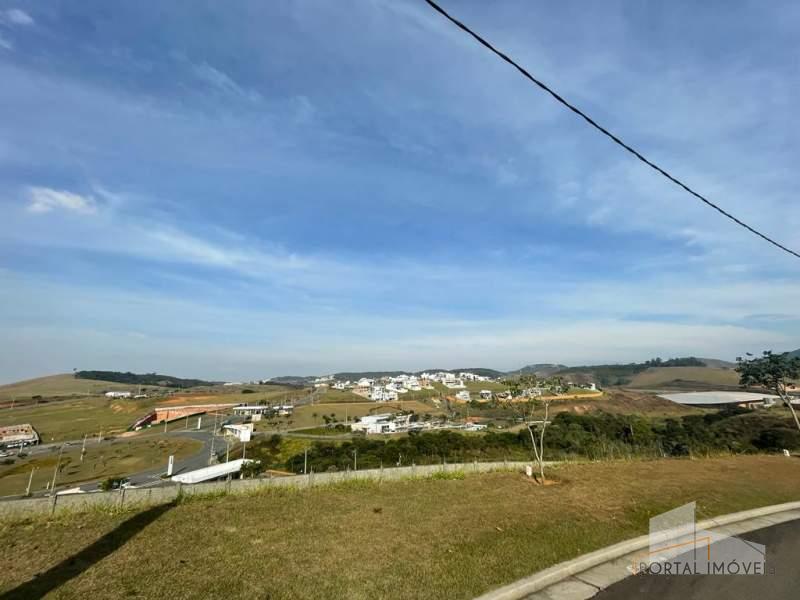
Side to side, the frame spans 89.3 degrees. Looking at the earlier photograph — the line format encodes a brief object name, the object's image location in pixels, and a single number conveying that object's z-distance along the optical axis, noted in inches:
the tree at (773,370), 1160.2
